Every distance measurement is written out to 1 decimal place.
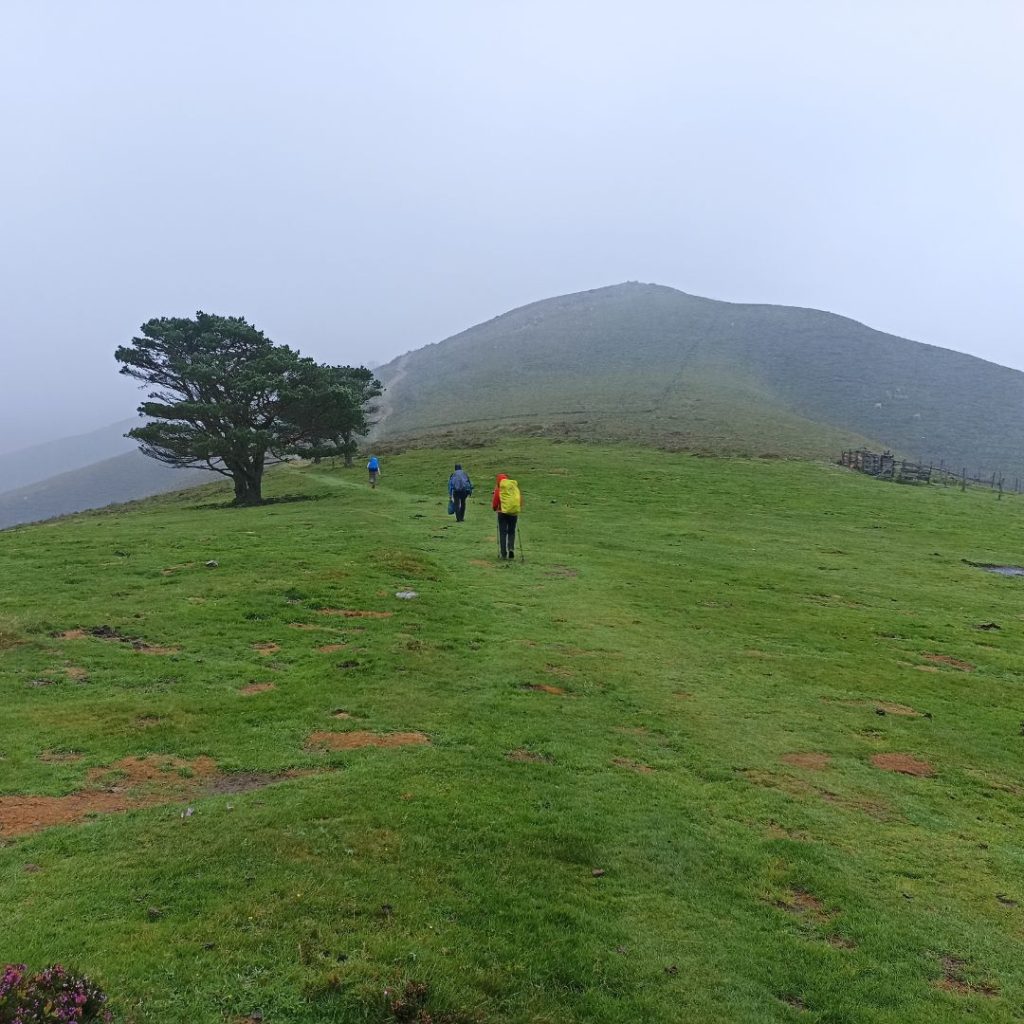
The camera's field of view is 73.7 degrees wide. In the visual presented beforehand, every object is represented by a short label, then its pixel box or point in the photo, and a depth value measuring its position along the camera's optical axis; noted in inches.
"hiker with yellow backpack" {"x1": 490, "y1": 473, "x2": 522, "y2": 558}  883.4
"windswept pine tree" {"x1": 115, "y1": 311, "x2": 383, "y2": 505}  1555.1
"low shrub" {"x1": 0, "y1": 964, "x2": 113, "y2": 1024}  147.1
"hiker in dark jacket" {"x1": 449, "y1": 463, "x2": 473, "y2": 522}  1187.6
